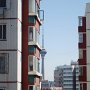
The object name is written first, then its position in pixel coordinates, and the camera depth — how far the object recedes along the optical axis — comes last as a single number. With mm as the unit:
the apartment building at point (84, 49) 51281
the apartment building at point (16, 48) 35906
